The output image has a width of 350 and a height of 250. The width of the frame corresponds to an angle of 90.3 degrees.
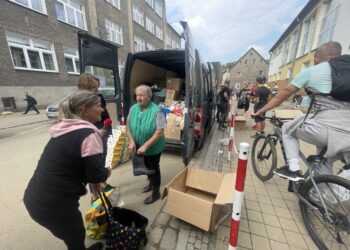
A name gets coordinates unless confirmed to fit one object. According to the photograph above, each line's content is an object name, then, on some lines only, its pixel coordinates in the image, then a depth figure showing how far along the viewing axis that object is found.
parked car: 8.00
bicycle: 1.73
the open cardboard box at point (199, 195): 1.87
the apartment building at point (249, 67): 40.56
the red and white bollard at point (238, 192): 1.19
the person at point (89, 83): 2.36
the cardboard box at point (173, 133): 4.07
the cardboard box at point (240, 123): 6.68
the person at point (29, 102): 9.47
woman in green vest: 2.23
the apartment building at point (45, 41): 9.30
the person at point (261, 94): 5.56
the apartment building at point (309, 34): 7.84
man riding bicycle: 1.76
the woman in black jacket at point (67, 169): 1.19
